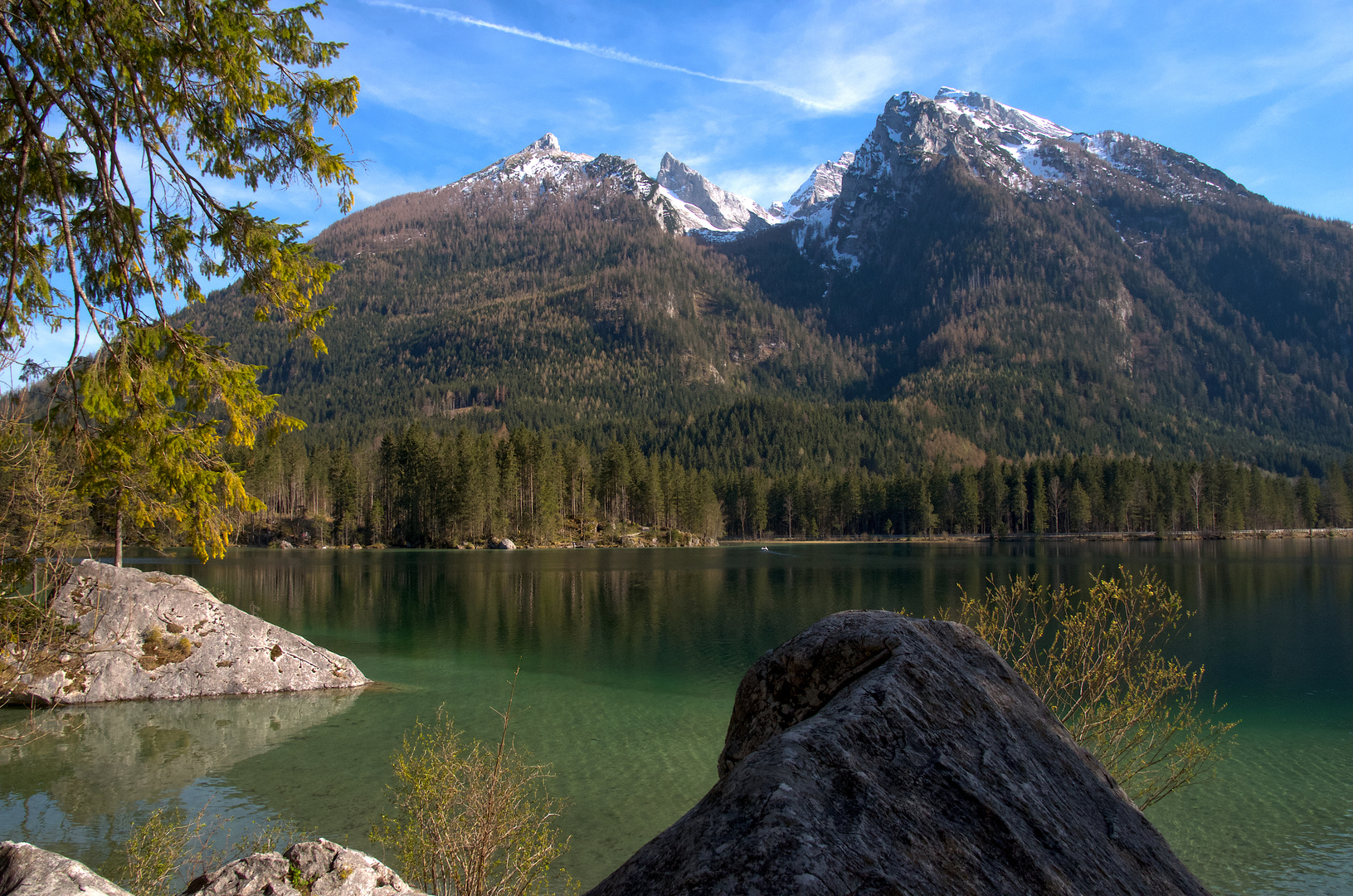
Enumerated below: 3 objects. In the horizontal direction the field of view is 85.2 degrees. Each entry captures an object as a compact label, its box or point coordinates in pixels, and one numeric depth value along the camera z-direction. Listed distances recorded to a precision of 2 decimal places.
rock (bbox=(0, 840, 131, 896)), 5.40
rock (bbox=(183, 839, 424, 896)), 7.03
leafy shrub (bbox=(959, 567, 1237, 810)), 10.74
